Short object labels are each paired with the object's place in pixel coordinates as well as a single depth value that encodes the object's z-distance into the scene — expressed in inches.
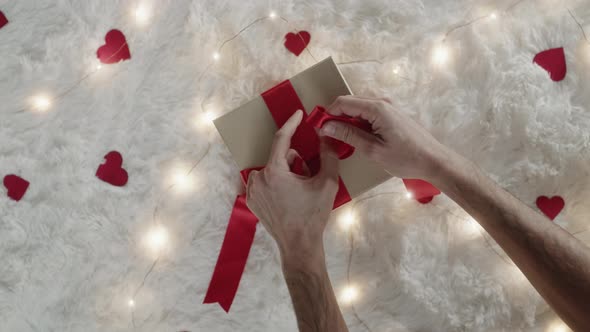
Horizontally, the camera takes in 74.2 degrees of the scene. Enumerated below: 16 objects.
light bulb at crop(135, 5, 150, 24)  44.8
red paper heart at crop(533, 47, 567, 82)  42.3
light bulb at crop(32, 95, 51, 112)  44.9
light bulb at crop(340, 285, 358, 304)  42.9
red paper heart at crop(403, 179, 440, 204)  40.6
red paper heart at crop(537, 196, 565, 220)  42.3
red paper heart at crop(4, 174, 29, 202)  44.6
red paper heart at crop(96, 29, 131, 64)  44.9
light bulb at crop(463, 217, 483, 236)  42.5
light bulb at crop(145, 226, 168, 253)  43.8
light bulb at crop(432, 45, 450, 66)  43.1
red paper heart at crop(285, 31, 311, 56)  43.5
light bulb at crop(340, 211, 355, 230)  43.0
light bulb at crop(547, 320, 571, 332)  41.9
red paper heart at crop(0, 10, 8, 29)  45.1
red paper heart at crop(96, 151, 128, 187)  44.3
